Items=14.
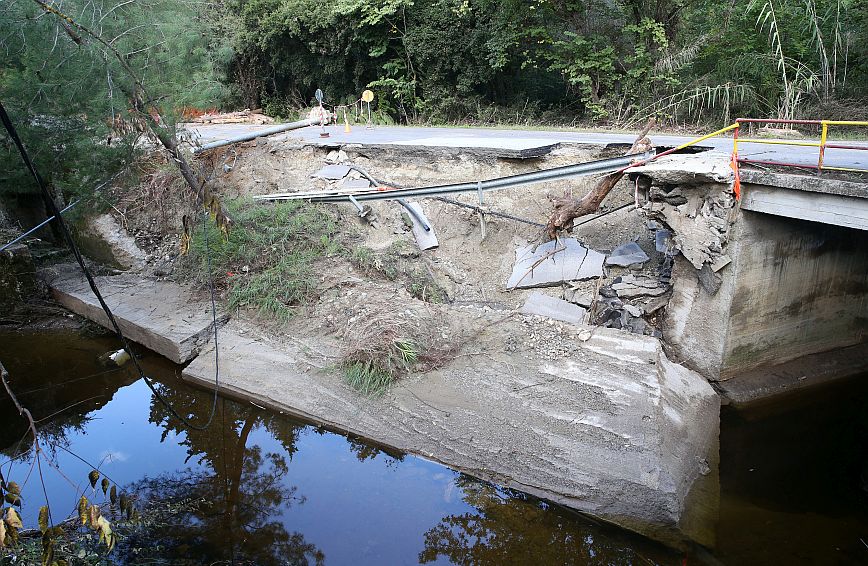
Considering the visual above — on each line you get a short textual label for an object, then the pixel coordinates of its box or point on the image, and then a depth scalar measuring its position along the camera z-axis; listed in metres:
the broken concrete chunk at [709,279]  8.02
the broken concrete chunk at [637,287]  8.94
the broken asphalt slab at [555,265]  9.23
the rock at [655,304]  8.80
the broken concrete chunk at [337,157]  12.06
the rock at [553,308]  8.66
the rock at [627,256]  9.27
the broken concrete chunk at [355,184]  11.22
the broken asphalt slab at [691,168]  7.60
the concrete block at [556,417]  6.19
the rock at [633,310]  8.74
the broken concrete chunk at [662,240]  9.43
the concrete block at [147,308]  9.09
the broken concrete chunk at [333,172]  11.59
